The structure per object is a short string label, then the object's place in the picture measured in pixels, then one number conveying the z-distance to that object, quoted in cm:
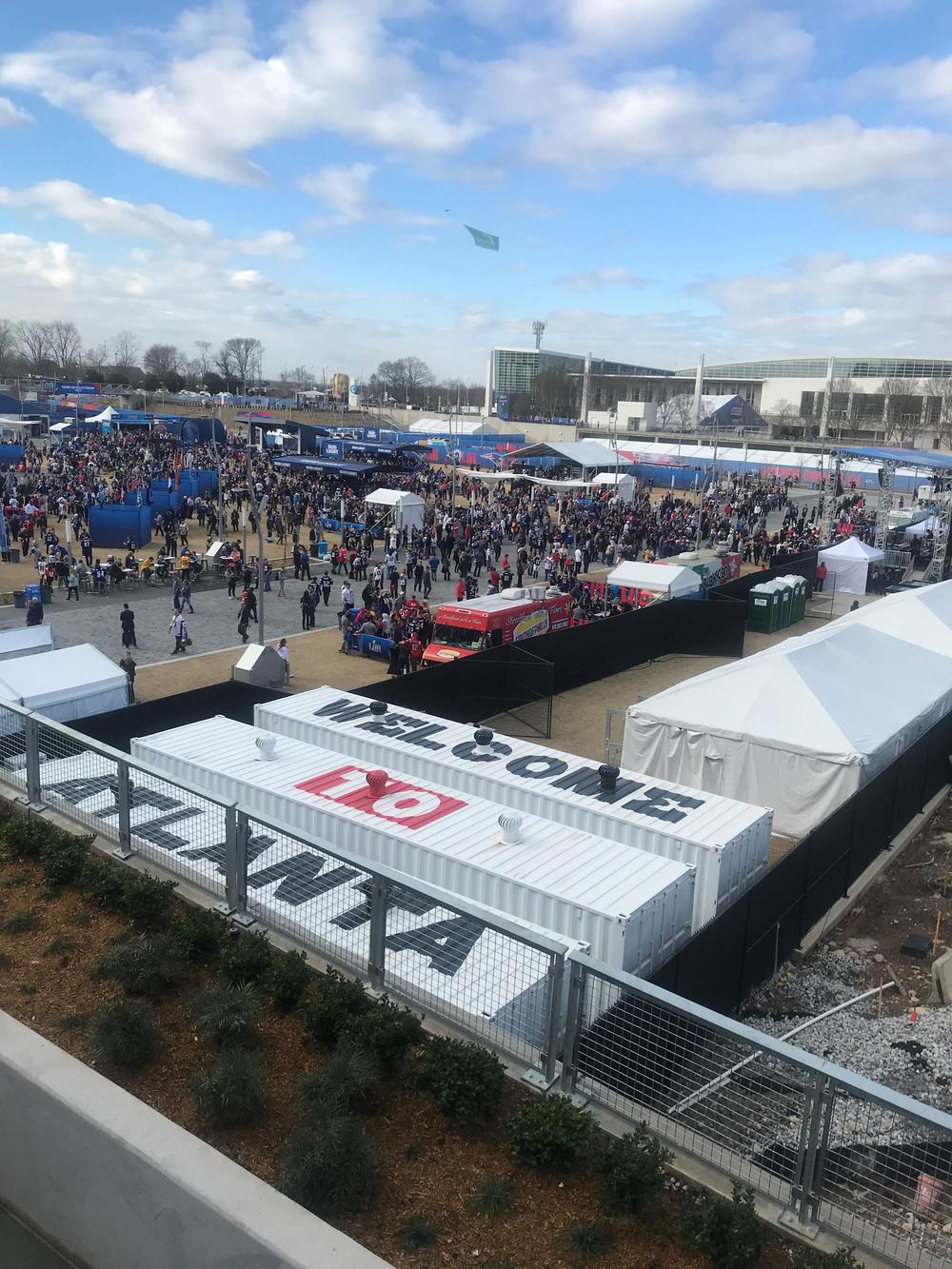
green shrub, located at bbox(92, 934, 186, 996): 667
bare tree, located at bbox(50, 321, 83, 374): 18325
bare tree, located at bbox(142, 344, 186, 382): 14919
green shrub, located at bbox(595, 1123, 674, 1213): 502
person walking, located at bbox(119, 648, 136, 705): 1942
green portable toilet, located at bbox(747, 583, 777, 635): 3134
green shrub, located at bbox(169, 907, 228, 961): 706
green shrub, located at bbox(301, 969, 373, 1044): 619
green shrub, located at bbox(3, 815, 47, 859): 863
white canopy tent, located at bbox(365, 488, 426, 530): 4175
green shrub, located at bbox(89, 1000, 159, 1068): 591
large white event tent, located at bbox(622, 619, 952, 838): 1539
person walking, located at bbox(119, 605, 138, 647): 2342
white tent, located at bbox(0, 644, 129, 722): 1555
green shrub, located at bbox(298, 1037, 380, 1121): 552
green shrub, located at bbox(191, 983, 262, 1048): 609
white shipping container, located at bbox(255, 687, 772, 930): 1135
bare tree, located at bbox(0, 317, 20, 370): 17300
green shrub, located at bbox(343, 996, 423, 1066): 595
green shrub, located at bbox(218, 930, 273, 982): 679
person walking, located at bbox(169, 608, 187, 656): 2425
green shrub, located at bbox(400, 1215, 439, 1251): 486
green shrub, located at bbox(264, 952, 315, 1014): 656
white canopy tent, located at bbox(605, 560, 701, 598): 2995
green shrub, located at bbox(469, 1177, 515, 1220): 505
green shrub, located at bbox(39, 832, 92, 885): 812
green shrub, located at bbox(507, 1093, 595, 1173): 525
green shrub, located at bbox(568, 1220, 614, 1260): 482
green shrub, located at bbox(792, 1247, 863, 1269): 458
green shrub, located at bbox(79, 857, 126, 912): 775
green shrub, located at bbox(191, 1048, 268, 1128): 547
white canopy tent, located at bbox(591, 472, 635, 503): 5812
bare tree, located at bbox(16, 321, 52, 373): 18262
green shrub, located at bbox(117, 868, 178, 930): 750
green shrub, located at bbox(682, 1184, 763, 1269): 472
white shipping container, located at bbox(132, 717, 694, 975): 934
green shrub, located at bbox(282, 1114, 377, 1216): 496
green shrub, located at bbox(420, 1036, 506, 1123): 559
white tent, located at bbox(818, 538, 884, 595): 3778
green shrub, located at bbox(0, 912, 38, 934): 746
